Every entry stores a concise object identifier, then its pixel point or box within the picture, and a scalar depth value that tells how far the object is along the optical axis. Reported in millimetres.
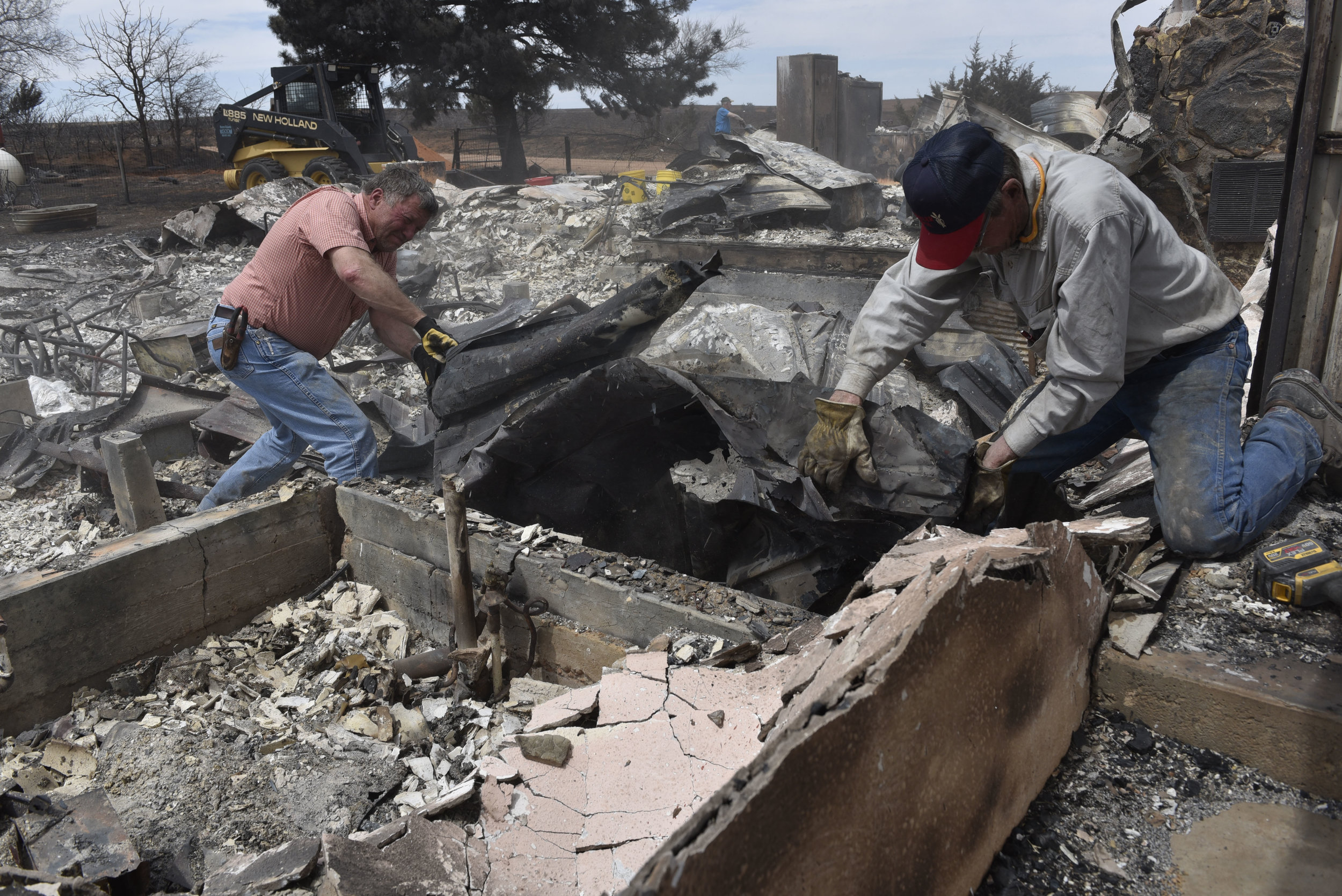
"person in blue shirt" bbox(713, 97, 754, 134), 19000
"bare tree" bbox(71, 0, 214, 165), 22484
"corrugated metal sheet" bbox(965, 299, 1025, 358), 7080
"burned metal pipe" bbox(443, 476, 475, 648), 2951
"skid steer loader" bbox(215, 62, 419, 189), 13766
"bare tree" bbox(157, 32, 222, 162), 23297
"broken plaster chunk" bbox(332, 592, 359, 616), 3615
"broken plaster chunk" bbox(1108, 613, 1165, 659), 2133
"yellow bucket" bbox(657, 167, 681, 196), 12903
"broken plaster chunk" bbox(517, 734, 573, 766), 2117
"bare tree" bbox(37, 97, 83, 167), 23016
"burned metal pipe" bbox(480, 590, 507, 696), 2980
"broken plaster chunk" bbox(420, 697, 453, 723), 2975
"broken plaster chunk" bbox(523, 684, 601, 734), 2260
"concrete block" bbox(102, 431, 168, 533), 4020
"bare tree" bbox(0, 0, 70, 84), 23578
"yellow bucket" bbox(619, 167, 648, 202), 12906
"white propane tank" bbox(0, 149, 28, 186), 17438
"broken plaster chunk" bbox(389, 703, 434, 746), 2846
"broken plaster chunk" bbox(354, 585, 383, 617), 3633
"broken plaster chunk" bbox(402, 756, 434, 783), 2625
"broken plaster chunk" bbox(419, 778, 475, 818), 2072
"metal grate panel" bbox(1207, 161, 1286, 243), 6535
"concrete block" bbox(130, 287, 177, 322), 9477
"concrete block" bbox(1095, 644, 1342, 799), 1890
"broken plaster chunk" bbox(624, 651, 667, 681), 2349
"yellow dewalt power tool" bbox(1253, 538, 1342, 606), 2258
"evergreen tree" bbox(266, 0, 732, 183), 19906
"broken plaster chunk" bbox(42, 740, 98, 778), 2709
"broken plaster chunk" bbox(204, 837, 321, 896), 2068
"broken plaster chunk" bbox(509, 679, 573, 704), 2803
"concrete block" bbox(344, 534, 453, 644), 3475
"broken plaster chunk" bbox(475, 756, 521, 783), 2125
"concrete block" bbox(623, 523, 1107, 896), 1135
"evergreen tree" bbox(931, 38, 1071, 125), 21172
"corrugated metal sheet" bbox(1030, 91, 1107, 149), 11602
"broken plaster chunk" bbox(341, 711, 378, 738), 2887
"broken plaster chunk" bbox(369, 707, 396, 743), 2861
